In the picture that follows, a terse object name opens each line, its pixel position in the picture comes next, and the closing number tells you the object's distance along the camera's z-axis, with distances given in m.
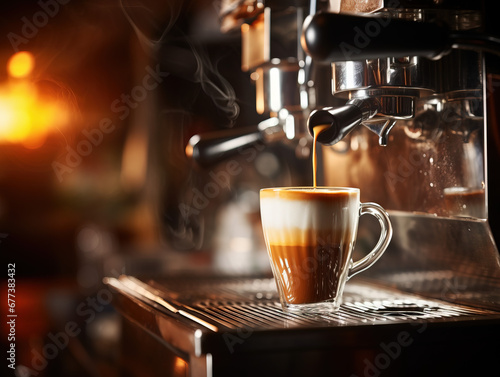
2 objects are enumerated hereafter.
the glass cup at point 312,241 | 0.64
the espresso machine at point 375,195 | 0.54
